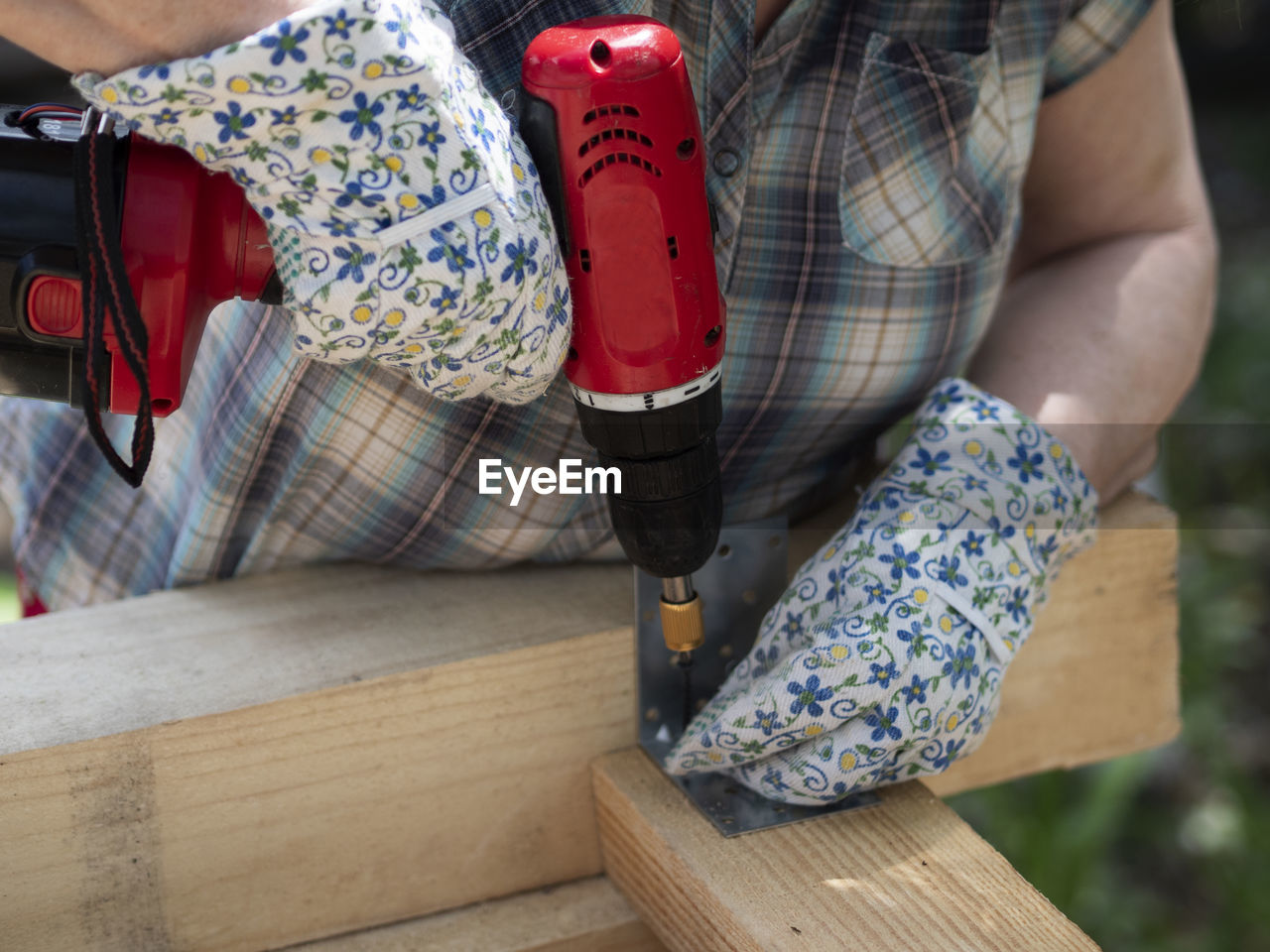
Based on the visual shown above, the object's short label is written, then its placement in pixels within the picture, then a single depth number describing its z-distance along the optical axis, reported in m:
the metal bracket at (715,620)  0.83
